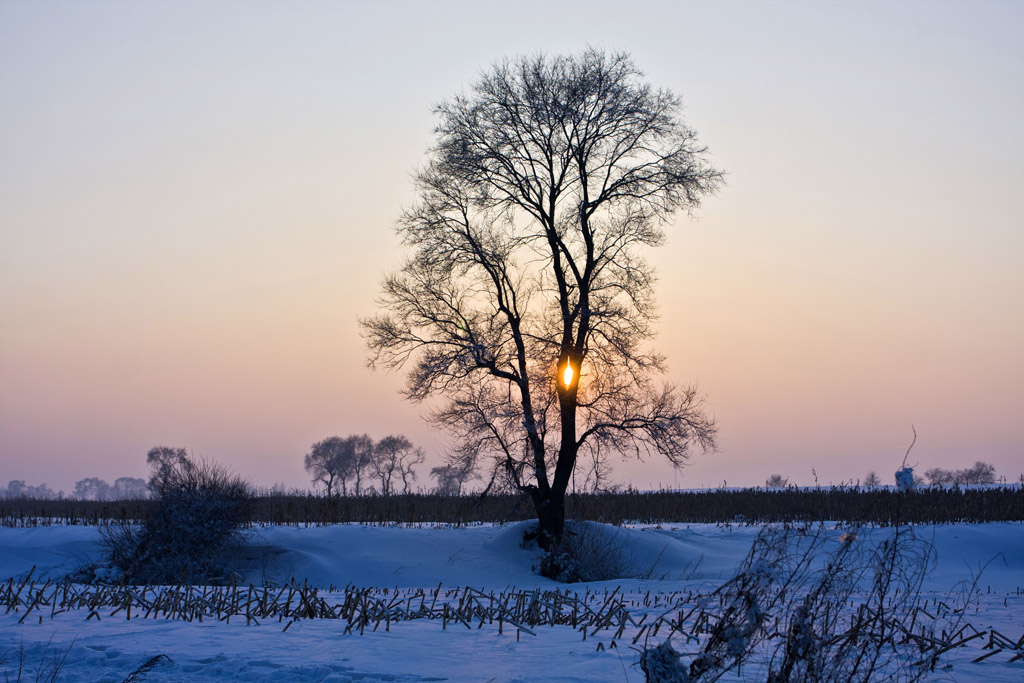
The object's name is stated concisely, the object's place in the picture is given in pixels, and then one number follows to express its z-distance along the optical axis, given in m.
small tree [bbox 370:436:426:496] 108.38
